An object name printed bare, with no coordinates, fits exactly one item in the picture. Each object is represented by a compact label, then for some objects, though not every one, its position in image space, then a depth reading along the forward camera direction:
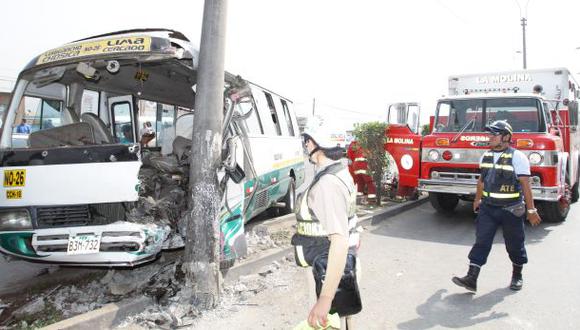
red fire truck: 7.43
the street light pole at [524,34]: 31.92
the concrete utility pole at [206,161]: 4.29
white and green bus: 4.27
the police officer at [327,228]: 2.38
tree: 9.30
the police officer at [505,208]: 4.87
